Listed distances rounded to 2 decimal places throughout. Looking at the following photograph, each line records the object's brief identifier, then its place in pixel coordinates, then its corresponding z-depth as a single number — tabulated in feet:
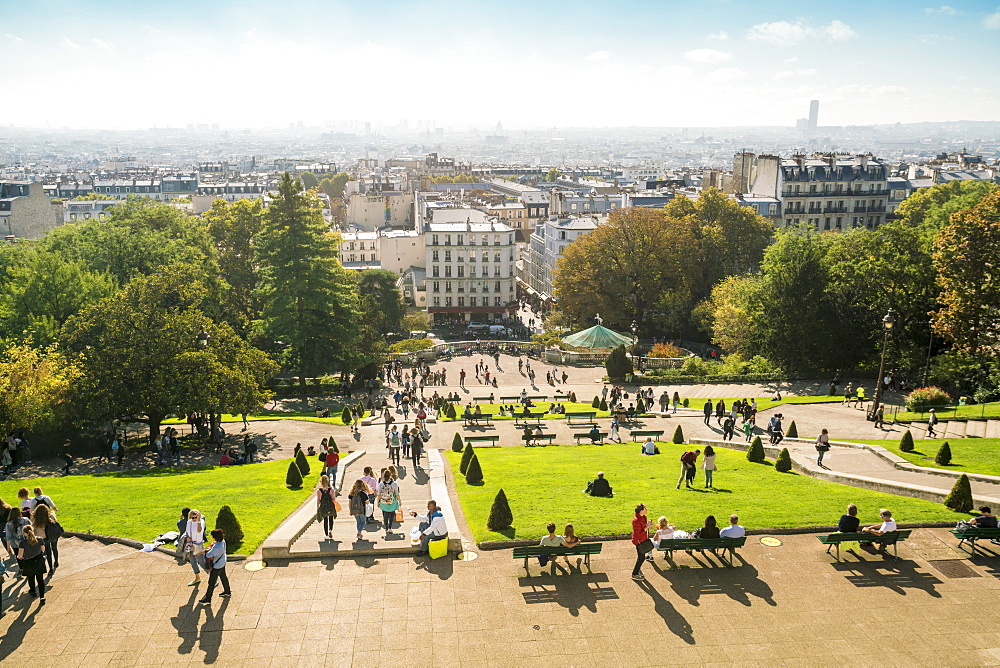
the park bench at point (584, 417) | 137.59
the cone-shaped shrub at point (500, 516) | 67.62
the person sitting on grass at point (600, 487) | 78.43
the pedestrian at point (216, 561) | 55.77
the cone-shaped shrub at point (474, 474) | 86.79
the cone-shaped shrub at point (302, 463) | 94.53
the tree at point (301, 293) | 188.24
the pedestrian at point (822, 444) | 95.96
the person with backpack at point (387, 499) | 68.90
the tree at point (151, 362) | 122.31
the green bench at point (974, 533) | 63.52
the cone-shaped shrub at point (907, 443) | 98.58
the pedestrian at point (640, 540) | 59.62
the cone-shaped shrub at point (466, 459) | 91.66
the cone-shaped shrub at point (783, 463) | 93.40
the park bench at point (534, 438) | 119.34
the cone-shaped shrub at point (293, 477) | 87.04
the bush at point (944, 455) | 90.22
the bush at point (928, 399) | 128.98
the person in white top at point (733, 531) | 61.62
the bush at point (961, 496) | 71.92
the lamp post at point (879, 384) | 111.75
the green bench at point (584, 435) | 119.42
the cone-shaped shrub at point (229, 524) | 64.80
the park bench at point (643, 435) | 115.59
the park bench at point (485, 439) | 118.99
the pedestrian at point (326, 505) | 65.87
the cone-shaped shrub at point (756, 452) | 99.14
